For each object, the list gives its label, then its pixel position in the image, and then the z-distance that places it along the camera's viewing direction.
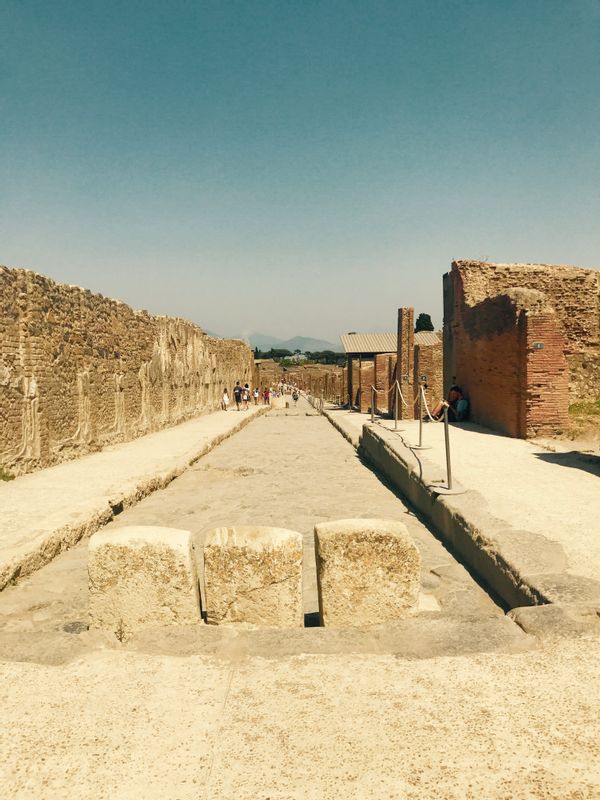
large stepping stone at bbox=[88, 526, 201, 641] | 2.76
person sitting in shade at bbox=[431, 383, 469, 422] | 13.80
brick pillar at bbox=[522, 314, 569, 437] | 10.12
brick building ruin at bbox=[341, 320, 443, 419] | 16.69
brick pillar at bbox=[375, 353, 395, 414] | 20.92
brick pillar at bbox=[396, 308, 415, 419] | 16.58
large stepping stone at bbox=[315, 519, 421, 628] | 2.77
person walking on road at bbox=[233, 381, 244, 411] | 24.53
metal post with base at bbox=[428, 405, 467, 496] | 5.43
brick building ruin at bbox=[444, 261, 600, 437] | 10.14
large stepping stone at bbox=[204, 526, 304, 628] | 2.75
